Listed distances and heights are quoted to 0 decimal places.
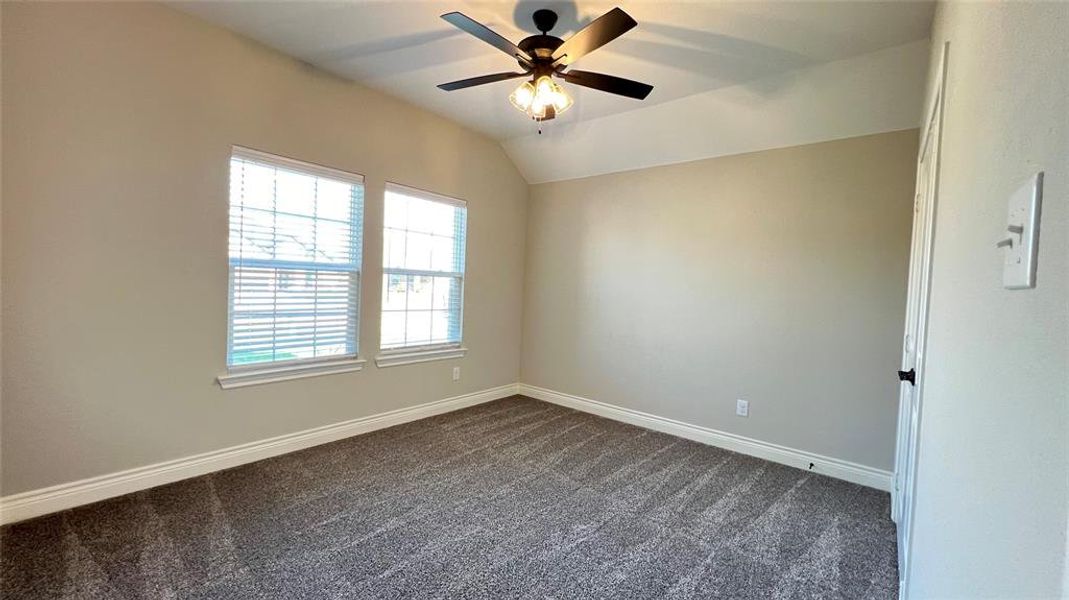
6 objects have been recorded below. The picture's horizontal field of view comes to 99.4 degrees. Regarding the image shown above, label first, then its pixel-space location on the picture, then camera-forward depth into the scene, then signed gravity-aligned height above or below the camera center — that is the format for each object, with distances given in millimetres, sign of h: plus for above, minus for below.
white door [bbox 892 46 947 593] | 1694 -118
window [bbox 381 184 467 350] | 3785 +120
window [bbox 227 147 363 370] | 2916 +104
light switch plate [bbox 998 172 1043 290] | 510 +92
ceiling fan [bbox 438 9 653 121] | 2035 +1137
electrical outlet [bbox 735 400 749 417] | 3555 -874
